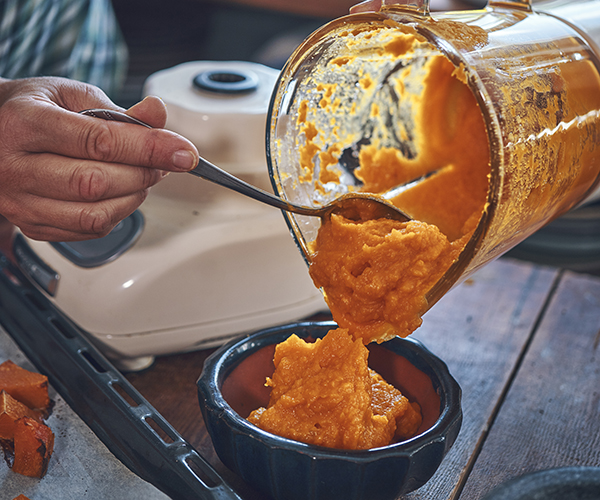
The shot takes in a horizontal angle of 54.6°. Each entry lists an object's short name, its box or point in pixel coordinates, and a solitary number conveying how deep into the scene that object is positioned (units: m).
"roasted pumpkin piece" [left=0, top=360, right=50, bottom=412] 0.62
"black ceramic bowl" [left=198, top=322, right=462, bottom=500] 0.48
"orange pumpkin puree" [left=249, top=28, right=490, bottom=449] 0.54
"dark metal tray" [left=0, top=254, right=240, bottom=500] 0.51
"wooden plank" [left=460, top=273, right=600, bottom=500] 0.64
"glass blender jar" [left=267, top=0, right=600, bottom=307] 0.49
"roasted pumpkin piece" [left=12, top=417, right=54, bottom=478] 0.54
